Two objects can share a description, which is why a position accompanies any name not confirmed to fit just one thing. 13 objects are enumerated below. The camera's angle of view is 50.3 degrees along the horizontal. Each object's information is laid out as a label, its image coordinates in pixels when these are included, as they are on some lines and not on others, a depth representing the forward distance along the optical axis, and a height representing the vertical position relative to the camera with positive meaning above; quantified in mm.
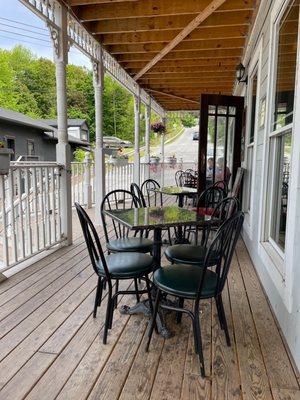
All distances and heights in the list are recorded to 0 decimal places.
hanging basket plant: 10180 +1185
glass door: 5215 +451
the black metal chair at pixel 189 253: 2410 -687
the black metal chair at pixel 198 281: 1787 -699
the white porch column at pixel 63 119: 3750 +549
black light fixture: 5344 +1553
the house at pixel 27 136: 15281 +1500
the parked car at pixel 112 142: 19264 +1348
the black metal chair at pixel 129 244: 2621 -667
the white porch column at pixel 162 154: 10693 +380
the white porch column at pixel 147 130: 9297 +1042
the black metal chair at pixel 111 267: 2012 -684
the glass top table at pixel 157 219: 2213 -406
